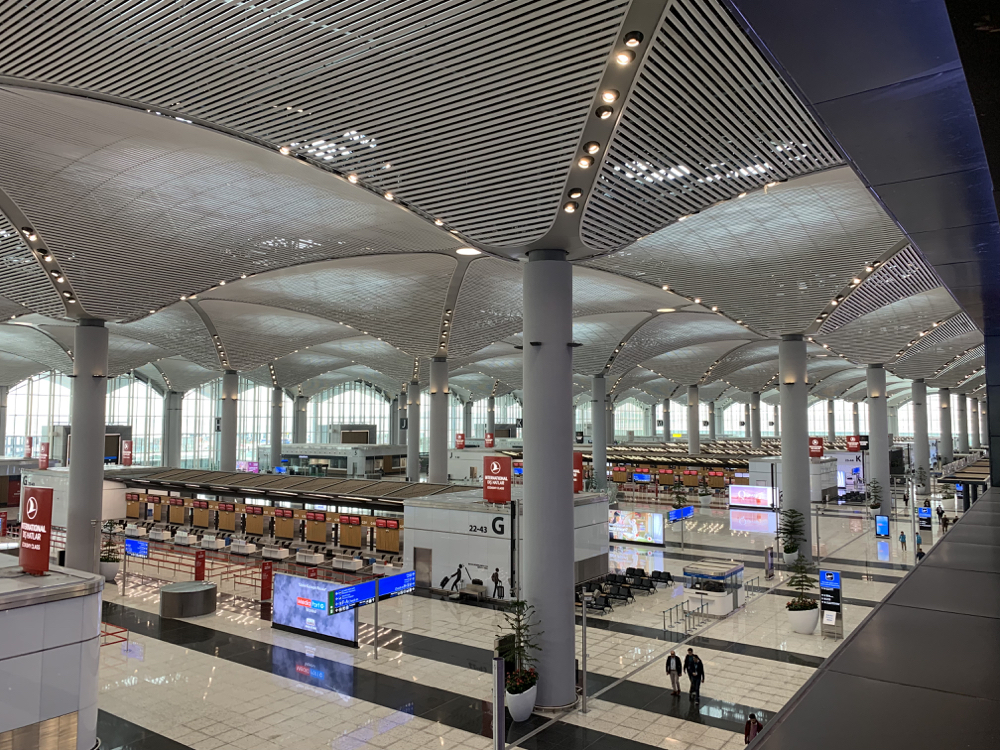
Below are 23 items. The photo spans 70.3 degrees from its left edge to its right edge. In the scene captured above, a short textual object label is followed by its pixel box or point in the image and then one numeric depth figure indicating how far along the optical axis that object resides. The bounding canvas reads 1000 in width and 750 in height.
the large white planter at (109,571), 22.78
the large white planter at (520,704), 11.34
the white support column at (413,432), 46.62
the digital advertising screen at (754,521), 28.09
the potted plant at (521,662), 11.40
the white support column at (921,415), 48.46
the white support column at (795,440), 25.44
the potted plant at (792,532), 24.64
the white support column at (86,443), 22.45
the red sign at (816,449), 34.66
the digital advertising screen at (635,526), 26.81
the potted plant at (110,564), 22.84
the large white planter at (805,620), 16.20
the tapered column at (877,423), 37.03
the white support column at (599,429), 44.38
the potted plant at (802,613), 16.22
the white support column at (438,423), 34.75
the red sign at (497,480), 18.47
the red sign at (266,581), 19.42
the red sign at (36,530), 10.67
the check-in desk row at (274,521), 26.44
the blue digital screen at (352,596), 14.70
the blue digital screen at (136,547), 21.41
